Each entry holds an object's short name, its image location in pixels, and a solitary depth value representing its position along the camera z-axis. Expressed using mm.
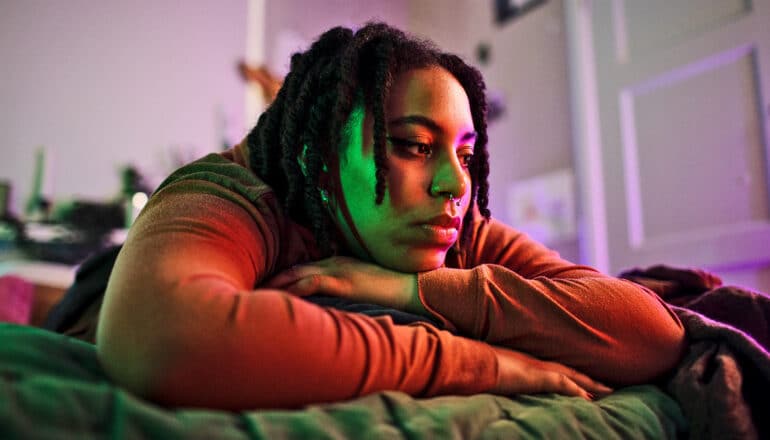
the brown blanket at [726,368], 709
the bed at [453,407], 460
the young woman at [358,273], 567
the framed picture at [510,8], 3361
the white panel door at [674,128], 2227
